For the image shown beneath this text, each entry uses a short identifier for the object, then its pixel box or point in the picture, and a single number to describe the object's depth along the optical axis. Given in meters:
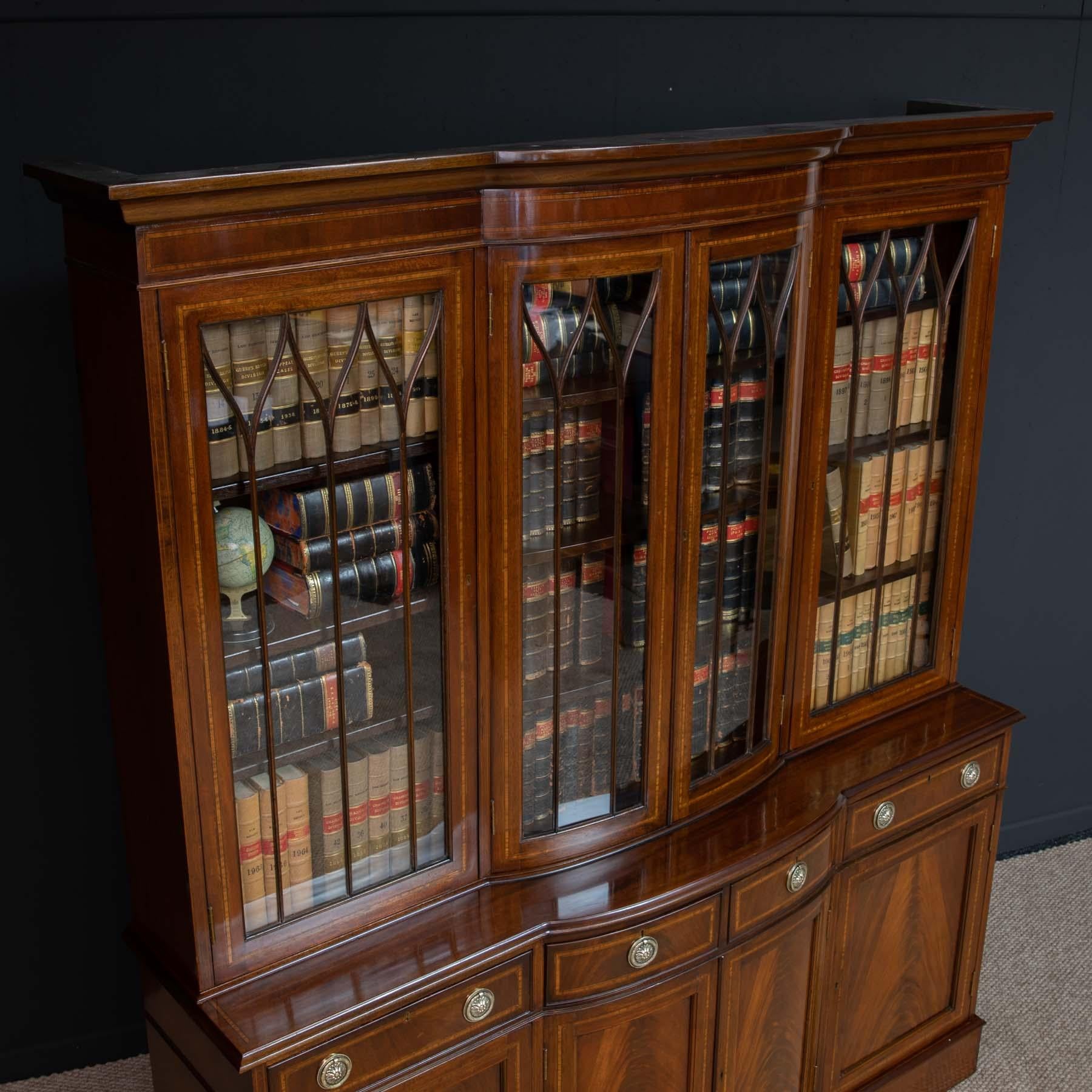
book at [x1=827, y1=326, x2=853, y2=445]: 2.36
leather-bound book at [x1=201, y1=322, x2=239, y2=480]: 1.69
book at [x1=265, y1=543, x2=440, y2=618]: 1.88
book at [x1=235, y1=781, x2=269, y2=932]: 1.93
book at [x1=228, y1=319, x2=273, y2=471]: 1.71
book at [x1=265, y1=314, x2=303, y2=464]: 1.73
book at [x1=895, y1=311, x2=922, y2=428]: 2.43
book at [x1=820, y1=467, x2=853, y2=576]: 2.46
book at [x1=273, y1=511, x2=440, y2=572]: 1.87
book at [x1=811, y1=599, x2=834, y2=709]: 2.56
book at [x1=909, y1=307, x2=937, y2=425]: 2.45
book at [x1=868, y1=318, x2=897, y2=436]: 2.40
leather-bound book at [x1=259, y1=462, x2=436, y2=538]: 1.84
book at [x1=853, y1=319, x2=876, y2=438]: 2.38
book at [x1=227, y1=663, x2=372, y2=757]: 1.90
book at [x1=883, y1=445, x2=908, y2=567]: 2.54
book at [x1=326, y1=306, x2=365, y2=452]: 1.78
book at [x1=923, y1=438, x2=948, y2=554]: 2.59
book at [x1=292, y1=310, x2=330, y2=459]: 1.76
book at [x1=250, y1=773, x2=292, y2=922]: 1.95
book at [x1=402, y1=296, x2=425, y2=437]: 1.84
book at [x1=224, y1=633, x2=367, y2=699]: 1.87
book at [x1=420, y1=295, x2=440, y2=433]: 1.85
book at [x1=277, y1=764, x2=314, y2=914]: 1.97
